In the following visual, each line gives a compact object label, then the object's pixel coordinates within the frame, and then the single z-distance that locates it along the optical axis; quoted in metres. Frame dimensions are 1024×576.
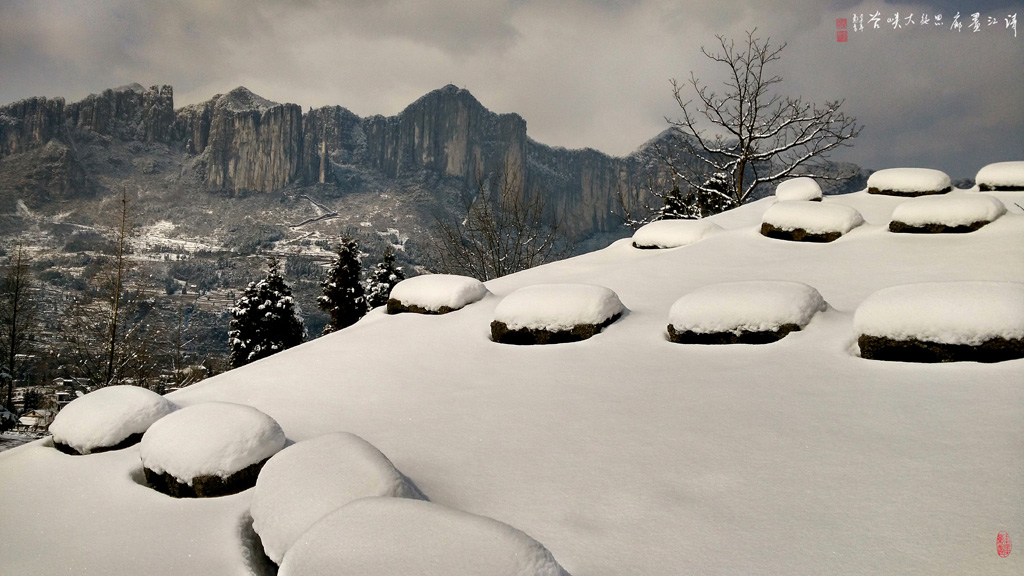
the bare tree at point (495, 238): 16.98
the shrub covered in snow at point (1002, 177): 8.60
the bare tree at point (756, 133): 15.14
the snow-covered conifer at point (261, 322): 24.06
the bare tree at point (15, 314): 14.60
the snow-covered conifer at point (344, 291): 26.36
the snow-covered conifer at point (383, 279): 26.22
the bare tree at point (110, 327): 13.64
